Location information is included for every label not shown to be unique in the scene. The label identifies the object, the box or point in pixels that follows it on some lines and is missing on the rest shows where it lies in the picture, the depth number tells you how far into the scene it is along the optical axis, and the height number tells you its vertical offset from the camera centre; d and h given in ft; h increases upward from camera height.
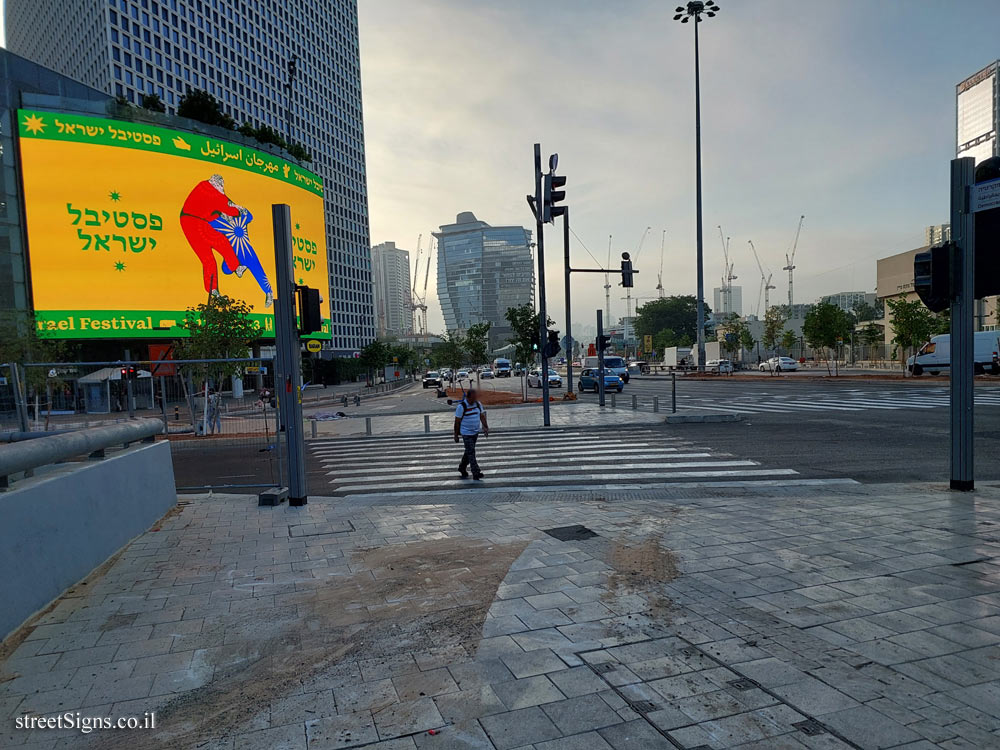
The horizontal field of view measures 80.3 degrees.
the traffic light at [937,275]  25.75 +2.59
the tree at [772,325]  202.39 +5.19
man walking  35.24 -4.17
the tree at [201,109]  175.52 +75.59
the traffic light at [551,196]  58.03 +15.23
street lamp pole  128.88 +51.42
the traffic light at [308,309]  27.78 +2.35
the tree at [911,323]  131.03 +2.70
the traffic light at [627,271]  73.36 +9.33
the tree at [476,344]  189.41 +2.66
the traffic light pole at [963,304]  25.61 +1.23
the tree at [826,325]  141.69 +3.09
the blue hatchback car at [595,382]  110.32 -6.65
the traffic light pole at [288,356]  28.17 +0.19
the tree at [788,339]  209.35 +0.25
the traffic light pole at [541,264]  63.10 +9.67
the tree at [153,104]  171.37 +75.99
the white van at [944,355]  110.63 -4.23
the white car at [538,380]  136.59 -7.39
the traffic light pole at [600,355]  82.28 -1.09
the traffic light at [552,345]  65.77 +0.48
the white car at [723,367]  175.67 -7.34
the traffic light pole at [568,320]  85.15 +5.07
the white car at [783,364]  169.58 -7.05
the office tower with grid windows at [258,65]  204.85 +125.77
